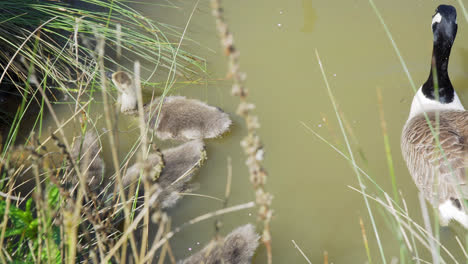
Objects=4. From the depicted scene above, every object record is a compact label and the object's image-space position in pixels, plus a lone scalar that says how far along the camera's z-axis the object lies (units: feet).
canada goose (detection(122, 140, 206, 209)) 11.47
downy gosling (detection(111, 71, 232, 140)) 12.97
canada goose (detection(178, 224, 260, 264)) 9.80
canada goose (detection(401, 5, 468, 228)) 10.18
